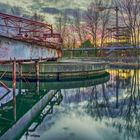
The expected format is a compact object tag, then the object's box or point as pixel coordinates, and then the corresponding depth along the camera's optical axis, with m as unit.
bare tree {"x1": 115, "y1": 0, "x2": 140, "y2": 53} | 19.37
